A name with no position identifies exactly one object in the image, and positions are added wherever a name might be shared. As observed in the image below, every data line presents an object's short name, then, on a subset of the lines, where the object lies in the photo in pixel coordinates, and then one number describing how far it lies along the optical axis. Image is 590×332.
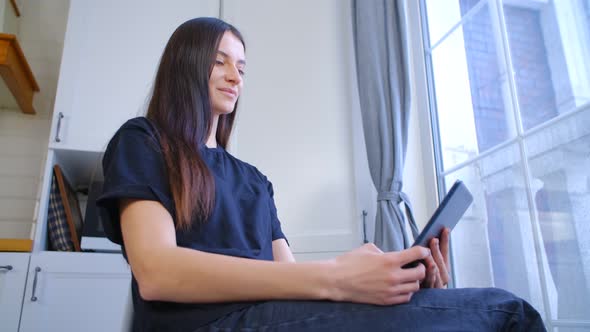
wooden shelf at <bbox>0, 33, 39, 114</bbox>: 1.85
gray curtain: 1.80
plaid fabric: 1.80
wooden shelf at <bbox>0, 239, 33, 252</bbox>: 1.69
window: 1.28
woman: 0.58
